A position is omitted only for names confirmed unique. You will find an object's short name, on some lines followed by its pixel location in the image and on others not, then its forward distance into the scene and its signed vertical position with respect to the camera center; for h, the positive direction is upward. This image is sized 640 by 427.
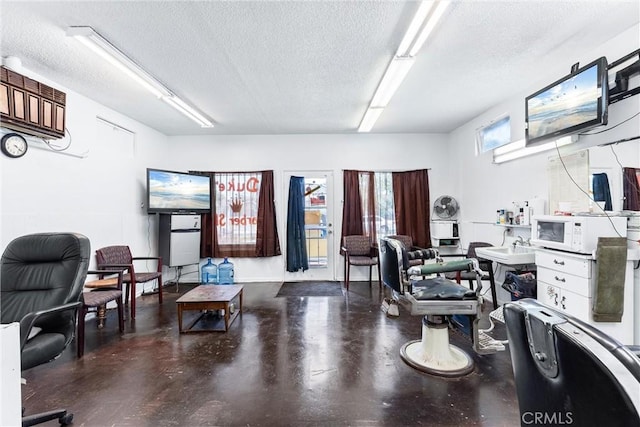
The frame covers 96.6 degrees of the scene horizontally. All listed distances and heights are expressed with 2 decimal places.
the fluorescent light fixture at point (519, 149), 2.88 +0.75
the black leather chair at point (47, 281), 1.80 -0.38
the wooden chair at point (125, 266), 3.40 -0.52
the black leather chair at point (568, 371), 0.48 -0.30
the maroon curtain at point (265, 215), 5.18 +0.09
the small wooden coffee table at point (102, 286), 3.17 -0.69
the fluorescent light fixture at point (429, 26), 1.82 +1.35
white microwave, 2.20 -0.14
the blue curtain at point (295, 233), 5.18 -0.24
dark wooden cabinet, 2.43 +1.10
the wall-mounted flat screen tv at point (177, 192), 4.38 +0.49
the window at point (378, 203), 5.18 +0.27
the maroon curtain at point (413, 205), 5.13 +0.21
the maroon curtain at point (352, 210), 5.16 +0.15
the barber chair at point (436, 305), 2.17 -0.68
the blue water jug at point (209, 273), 5.09 -0.93
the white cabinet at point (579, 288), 2.16 -0.60
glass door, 5.31 +0.02
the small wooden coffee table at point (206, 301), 2.96 -0.83
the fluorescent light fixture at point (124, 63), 2.19 +1.45
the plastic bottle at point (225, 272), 5.07 -0.91
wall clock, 2.64 +0.76
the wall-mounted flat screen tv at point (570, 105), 2.31 +0.99
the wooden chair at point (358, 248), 4.92 -0.52
